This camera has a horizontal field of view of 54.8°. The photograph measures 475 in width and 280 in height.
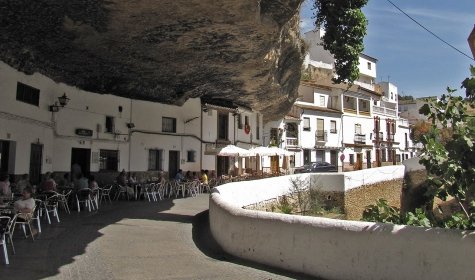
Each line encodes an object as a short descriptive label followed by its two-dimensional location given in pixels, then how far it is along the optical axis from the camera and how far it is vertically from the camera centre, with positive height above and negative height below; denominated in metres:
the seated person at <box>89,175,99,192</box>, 14.90 -0.33
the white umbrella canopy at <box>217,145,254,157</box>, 24.02 +1.35
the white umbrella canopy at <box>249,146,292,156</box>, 26.56 +1.56
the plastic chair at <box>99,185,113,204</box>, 17.22 -0.61
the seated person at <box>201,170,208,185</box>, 22.92 -0.11
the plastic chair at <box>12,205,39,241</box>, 8.71 -0.81
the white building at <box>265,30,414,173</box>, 46.68 +6.20
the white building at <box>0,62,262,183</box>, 13.80 +1.89
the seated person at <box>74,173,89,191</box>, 14.52 -0.25
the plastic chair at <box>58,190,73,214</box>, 12.42 -0.68
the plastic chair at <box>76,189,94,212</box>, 14.34 -0.66
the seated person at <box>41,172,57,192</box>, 12.82 -0.26
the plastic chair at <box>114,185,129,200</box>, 18.28 -0.59
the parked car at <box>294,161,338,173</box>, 37.38 +0.81
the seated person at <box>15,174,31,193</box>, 12.13 -0.23
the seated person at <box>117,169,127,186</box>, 18.51 -0.11
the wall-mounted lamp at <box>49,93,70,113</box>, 16.12 +2.60
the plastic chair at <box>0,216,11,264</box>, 7.21 -0.87
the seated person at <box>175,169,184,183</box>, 21.06 -0.02
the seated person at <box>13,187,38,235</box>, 8.72 -0.57
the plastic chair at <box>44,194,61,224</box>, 11.45 -0.72
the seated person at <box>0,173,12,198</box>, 11.14 -0.31
